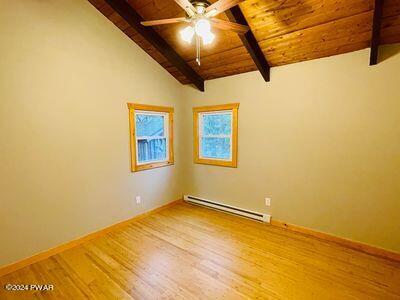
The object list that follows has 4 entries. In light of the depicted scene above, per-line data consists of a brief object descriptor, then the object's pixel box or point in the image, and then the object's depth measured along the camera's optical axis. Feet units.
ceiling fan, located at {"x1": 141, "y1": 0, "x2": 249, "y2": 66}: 5.36
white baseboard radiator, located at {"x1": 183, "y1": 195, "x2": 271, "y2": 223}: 11.10
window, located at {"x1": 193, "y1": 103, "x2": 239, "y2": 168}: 11.89
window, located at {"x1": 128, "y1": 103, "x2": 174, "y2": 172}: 11.14
